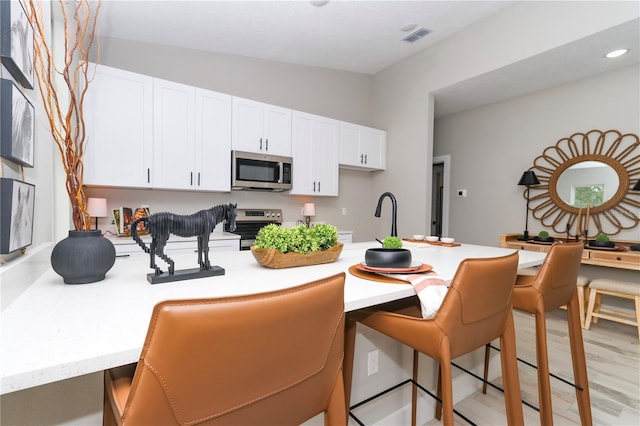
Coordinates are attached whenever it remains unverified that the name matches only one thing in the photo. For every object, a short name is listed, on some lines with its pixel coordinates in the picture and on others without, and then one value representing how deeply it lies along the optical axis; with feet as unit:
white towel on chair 3.39
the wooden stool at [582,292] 10.03
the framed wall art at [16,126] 2.78
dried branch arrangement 3.42
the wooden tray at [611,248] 9.81
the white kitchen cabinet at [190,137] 9.73
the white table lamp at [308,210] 13.38
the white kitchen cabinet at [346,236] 13.75
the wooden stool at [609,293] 9.10
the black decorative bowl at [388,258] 4.06
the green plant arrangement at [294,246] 4.08
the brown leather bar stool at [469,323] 3.26
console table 9.24
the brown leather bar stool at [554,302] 4.41
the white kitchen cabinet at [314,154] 12.67
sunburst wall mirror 10.75
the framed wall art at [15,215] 2.74
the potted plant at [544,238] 11.53
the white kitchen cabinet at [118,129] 8.73
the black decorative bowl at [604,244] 9.97
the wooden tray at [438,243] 7.35
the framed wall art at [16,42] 2.85
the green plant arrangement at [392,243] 4.32
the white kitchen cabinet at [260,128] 11.18
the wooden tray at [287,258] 4.04
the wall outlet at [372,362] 4.97
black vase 3.06
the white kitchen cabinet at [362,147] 14.03
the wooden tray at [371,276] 3.75
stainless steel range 11.83
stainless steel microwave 11.04
